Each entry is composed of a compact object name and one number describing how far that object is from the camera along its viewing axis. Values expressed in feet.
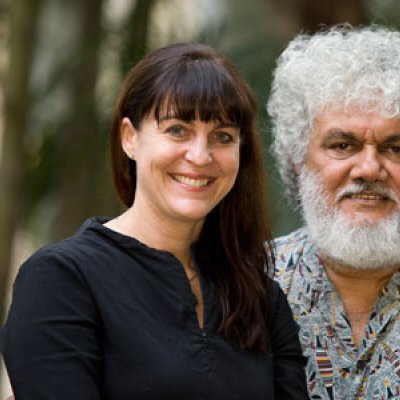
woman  17.12
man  22.38
